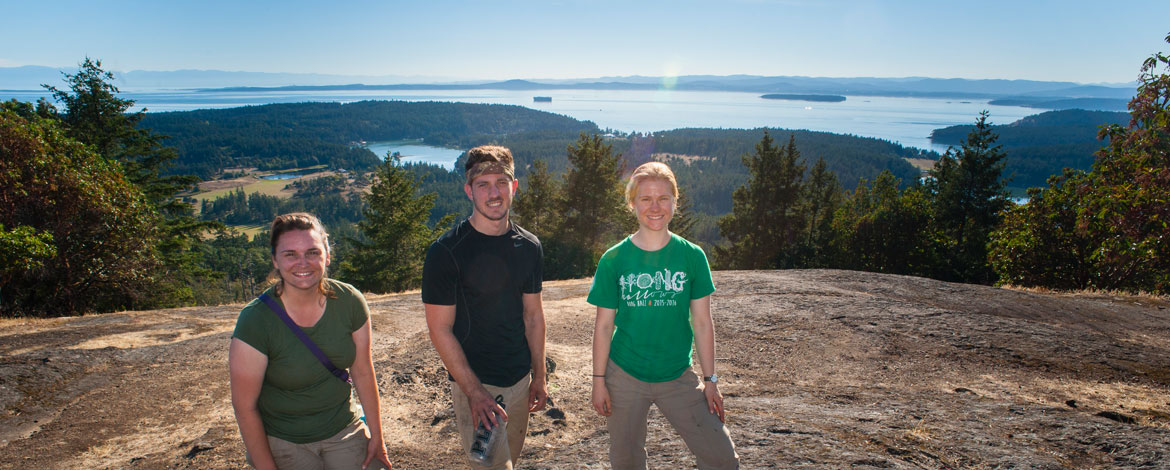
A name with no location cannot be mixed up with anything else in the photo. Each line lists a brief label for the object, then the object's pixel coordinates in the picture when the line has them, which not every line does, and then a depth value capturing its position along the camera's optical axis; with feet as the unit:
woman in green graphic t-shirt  11.19
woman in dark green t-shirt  9.29
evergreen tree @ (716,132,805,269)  121.49
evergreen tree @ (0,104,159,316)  45.19
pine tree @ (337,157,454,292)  108.06
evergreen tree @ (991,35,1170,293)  42.22
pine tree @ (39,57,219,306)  85.66
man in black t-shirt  10.52
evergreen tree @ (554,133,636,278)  113.70
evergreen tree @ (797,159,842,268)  123.97
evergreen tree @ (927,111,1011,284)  94.38
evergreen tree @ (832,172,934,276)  107.24
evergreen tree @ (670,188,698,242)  128.36
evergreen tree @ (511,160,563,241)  125.70
